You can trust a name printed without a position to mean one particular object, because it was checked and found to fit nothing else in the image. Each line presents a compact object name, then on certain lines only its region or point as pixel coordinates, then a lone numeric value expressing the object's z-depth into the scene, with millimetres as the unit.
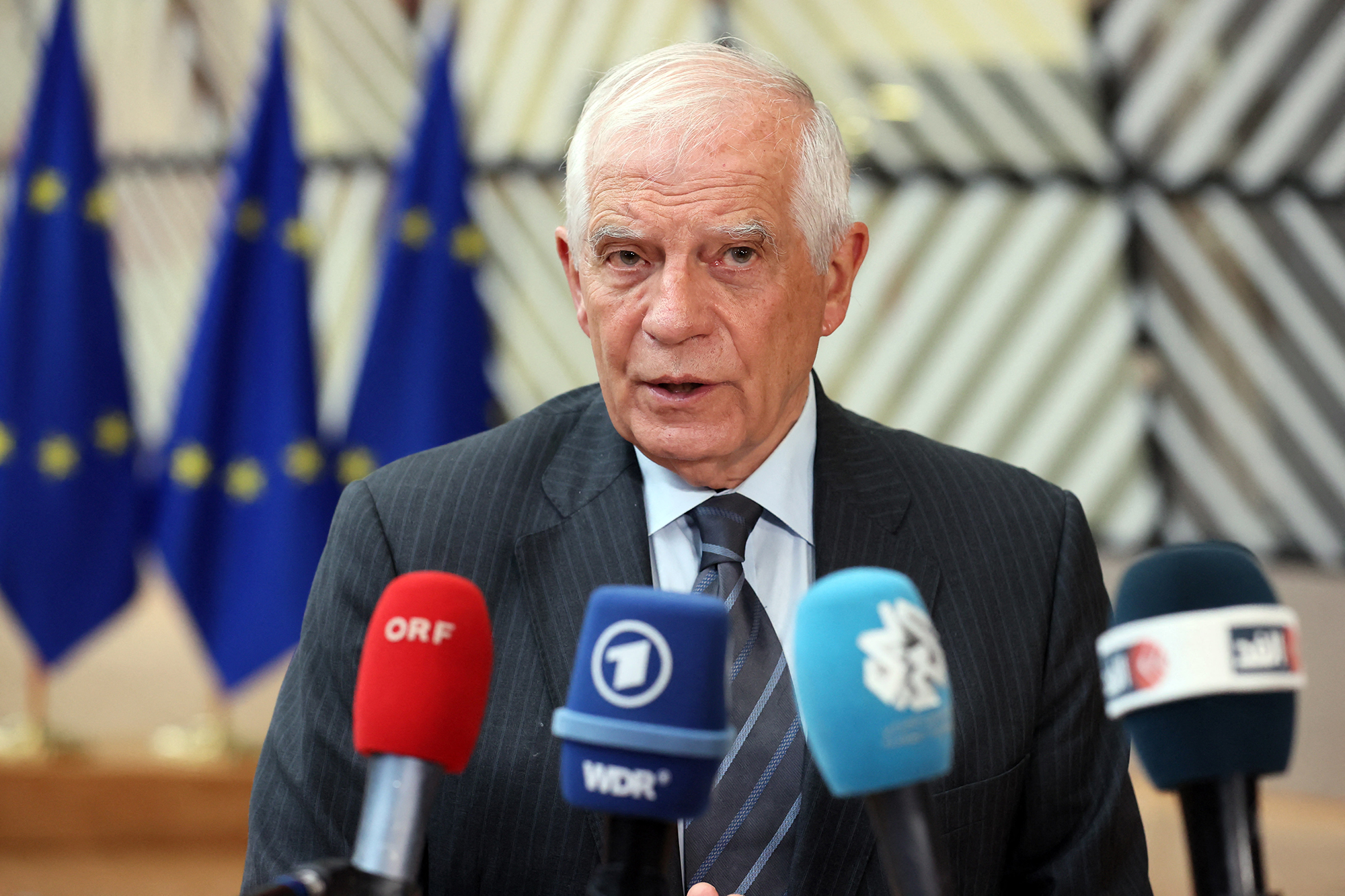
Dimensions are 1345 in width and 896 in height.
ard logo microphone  1990
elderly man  2277
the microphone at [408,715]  2003
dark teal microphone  1992
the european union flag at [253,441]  5016
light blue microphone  1984
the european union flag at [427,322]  5012
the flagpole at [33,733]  5262
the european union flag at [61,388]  5062
